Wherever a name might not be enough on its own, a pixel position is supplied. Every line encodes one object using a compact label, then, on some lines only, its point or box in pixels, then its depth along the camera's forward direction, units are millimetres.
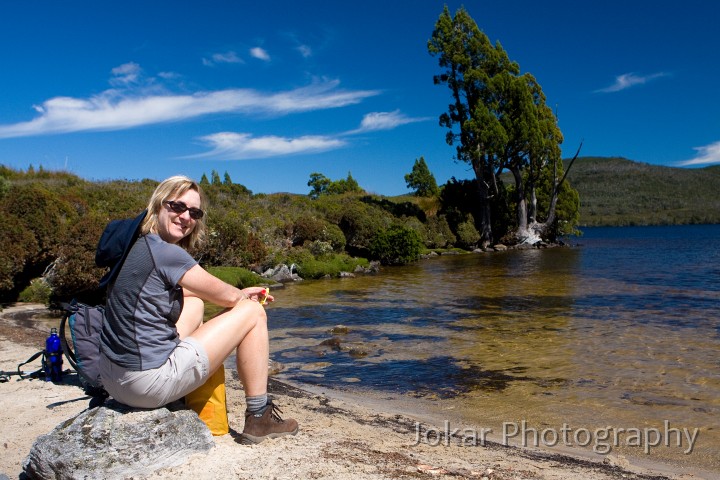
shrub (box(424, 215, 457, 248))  40344
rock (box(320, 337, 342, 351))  9714
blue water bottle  5949
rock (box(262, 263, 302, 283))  21375
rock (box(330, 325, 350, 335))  10923
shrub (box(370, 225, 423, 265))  29484
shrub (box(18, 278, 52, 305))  13459
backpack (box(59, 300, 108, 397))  4172
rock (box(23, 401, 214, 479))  3402
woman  3492
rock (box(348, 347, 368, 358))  9078
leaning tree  41000
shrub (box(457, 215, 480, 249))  42125
